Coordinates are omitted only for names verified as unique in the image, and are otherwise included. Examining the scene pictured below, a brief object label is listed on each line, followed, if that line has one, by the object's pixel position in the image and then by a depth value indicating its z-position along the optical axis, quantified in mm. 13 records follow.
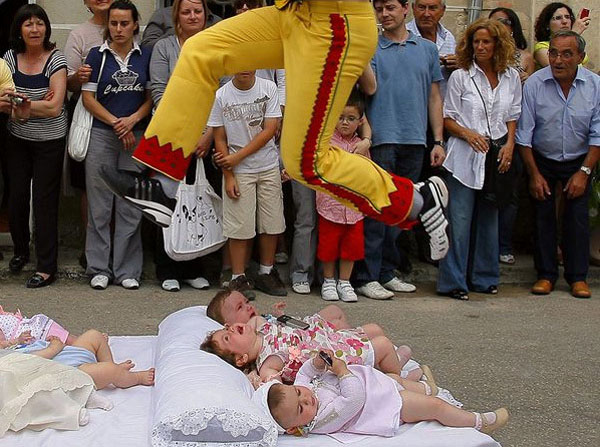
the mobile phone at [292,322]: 4809
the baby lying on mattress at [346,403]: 4086
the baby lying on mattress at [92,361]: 4457
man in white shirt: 7418
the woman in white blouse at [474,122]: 7195
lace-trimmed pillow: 3875
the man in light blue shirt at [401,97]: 7148
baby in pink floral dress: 4535
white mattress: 3951
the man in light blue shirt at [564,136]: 7379
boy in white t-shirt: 6902
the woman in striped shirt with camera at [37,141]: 6914
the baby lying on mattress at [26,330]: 4656
